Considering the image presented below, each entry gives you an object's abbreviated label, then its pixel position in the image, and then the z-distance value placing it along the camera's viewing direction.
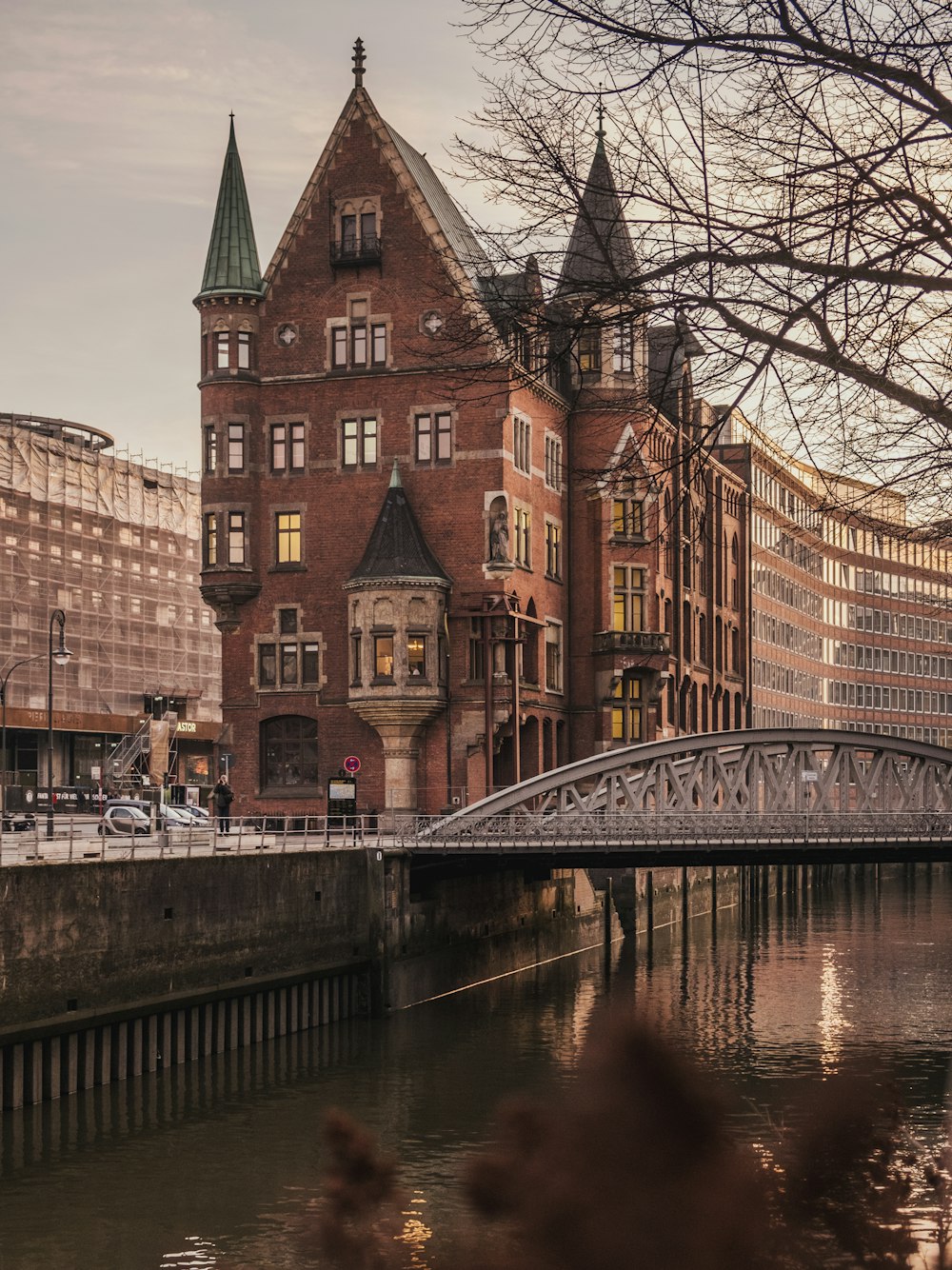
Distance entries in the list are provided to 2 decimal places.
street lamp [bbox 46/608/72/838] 47.88
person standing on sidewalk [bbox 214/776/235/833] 45.25
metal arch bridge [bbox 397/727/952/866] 43.69
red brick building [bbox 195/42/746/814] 56.25
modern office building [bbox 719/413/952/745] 98.69
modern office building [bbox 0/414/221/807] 92.19
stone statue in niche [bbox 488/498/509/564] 56.25
